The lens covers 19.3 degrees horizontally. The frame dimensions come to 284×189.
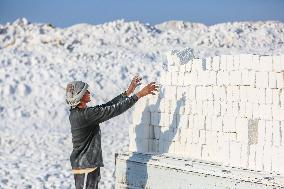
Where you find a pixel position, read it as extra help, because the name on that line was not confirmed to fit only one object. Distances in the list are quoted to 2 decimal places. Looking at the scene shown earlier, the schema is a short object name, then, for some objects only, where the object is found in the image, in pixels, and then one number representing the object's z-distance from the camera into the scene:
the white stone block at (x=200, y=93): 9.62
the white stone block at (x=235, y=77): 9.07
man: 7.24
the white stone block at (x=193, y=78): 9.83
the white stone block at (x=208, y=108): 9.45
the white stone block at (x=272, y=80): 8.66
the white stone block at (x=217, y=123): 9.26
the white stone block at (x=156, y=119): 10.28
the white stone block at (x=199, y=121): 9.55
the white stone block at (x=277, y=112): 8.55
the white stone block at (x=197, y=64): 9.86
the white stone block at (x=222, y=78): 9.28
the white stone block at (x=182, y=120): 9.86
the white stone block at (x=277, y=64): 8.63
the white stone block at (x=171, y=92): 10.09
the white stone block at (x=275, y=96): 8.61
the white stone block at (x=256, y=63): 8.88
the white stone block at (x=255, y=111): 8.77
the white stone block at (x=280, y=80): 8.61
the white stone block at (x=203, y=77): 9.63
